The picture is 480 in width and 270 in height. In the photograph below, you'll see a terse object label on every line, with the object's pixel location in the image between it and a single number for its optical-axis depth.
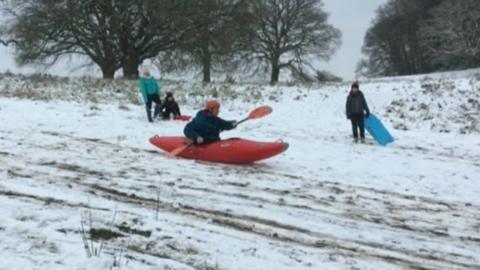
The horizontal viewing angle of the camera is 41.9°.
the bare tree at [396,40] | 62.16
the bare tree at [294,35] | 46.84
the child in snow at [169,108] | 15.90
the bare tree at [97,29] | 27.16
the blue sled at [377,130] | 13.17
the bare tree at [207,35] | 27.77
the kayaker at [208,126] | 10.17
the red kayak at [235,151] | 9.73
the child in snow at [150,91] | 15.54
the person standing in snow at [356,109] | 13.64
